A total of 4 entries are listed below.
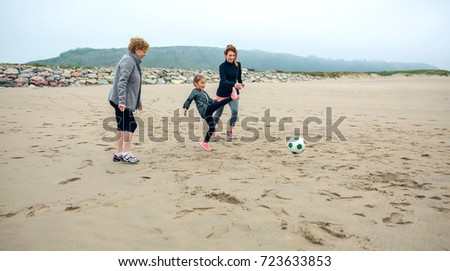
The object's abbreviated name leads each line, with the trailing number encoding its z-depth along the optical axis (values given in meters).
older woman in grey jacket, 4.57
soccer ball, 5.08
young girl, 5.91
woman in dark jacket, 6.18
